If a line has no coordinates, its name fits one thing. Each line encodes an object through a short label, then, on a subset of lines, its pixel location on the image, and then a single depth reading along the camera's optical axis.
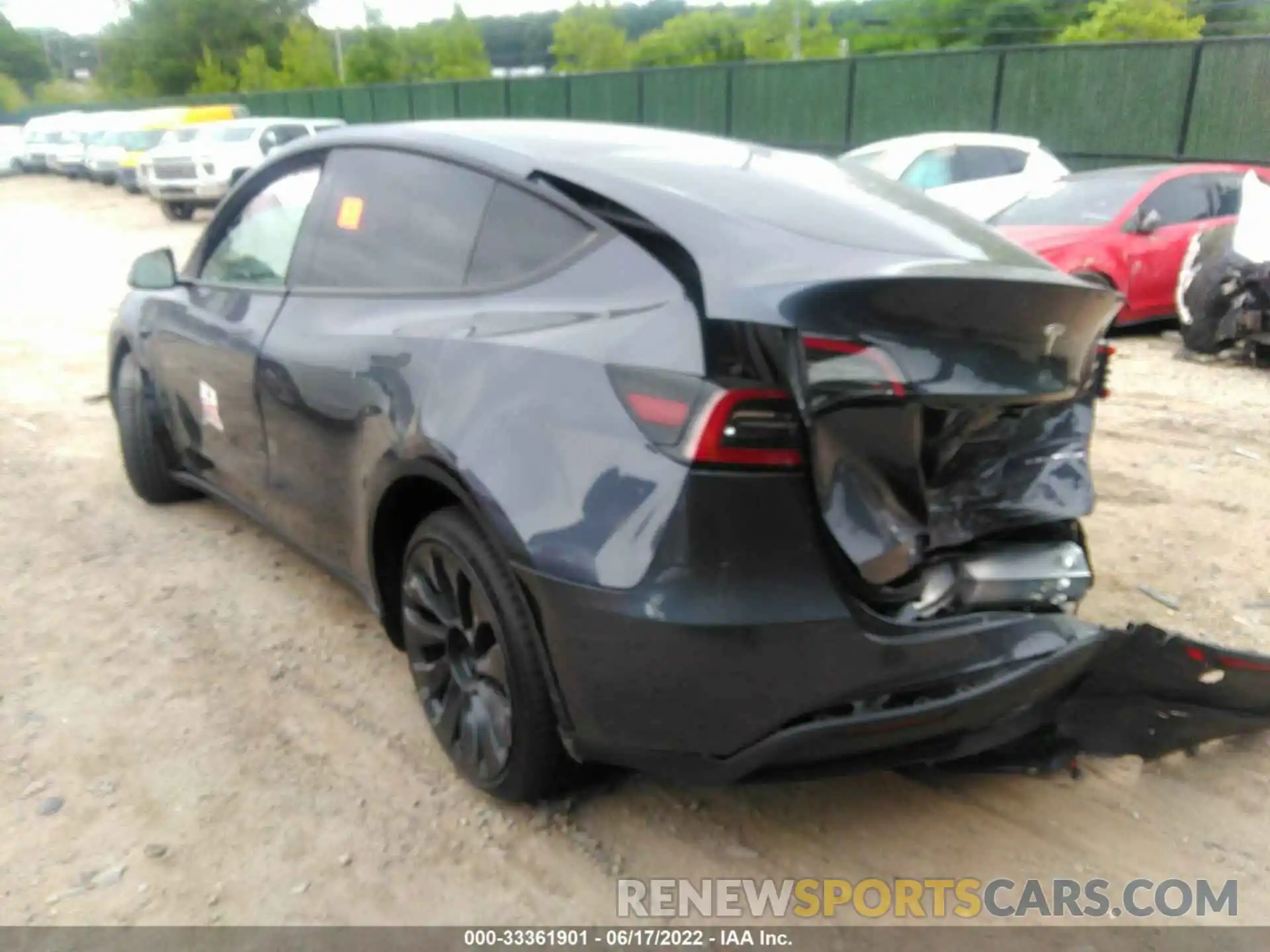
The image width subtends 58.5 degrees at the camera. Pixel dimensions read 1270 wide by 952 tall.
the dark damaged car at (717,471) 2.34
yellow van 27.92
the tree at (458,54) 47.81
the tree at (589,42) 47.00
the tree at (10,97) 71.04
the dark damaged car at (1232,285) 7.89
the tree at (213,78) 55.66
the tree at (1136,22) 31.11
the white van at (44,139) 38.12
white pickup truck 21.44
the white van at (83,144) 34.13
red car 9.17
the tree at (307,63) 50.09
